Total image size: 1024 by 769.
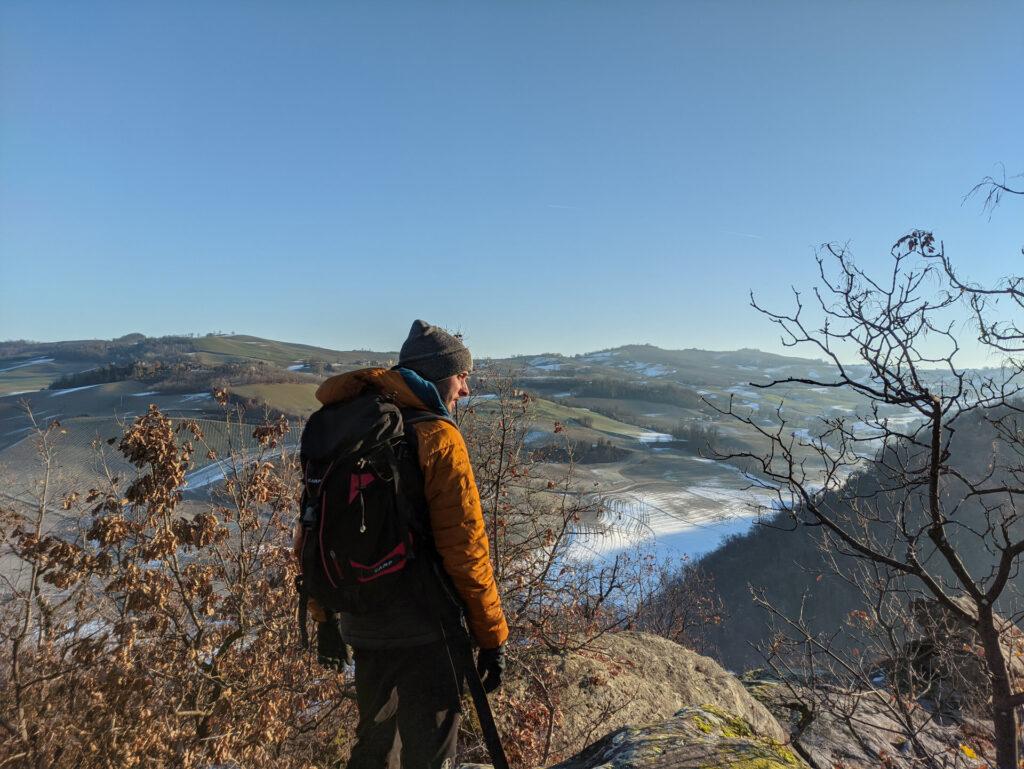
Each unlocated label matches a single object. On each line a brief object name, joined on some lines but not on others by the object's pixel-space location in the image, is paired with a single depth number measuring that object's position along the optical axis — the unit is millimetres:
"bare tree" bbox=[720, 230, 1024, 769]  3154
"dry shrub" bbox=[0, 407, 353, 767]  4668
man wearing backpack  2453
